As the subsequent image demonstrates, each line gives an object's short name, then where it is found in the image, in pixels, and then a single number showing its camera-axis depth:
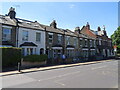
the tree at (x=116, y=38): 48.03
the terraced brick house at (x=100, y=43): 37.38
